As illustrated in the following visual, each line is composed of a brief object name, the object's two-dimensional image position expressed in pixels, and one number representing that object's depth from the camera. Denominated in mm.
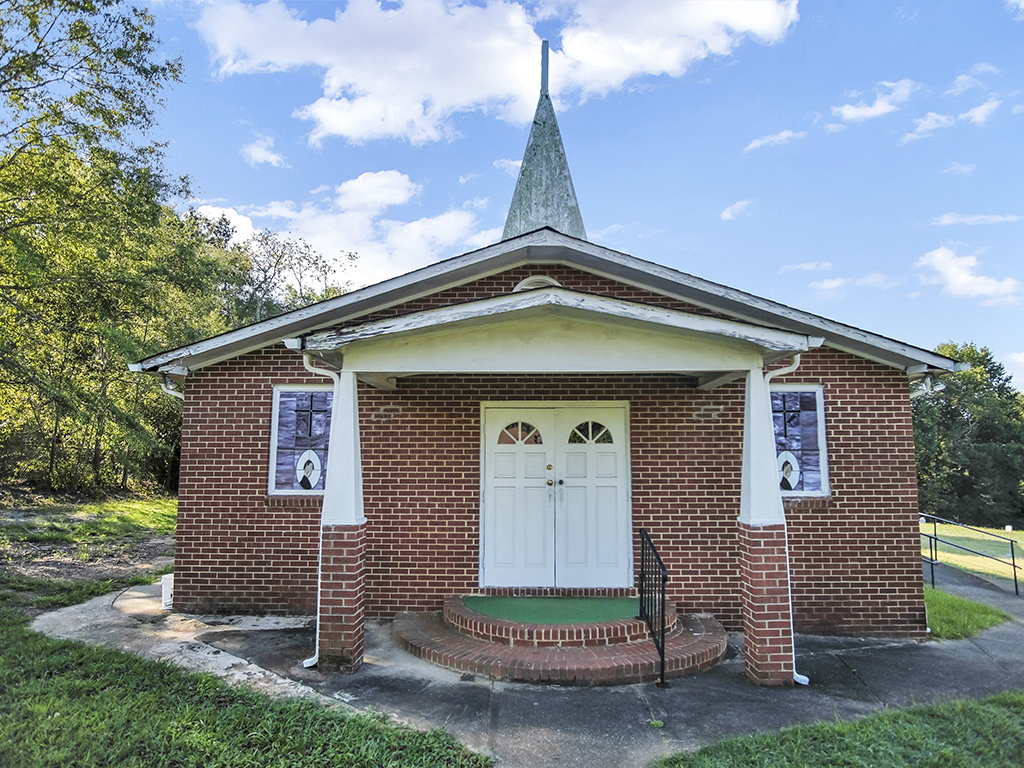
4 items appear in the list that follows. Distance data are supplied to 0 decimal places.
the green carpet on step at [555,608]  5959
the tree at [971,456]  34219
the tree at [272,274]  31547
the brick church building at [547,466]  6680
